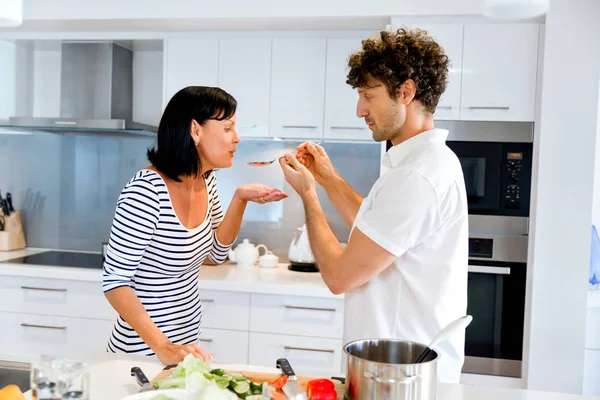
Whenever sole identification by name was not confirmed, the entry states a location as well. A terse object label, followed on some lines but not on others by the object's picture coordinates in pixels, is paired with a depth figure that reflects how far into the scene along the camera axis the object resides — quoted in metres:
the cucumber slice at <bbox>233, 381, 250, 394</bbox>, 1.16
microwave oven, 2.83
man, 1.44
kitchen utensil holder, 3.65
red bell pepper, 1.16
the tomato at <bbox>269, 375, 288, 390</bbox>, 1.19
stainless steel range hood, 3.39
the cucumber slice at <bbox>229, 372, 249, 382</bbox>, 1.21
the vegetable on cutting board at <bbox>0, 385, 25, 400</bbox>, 1.00
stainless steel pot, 1.02
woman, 1.64
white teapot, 3.36
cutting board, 1.25
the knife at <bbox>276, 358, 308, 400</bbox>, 1.17
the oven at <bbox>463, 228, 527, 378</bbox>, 2.84
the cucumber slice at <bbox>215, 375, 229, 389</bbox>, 1.17
